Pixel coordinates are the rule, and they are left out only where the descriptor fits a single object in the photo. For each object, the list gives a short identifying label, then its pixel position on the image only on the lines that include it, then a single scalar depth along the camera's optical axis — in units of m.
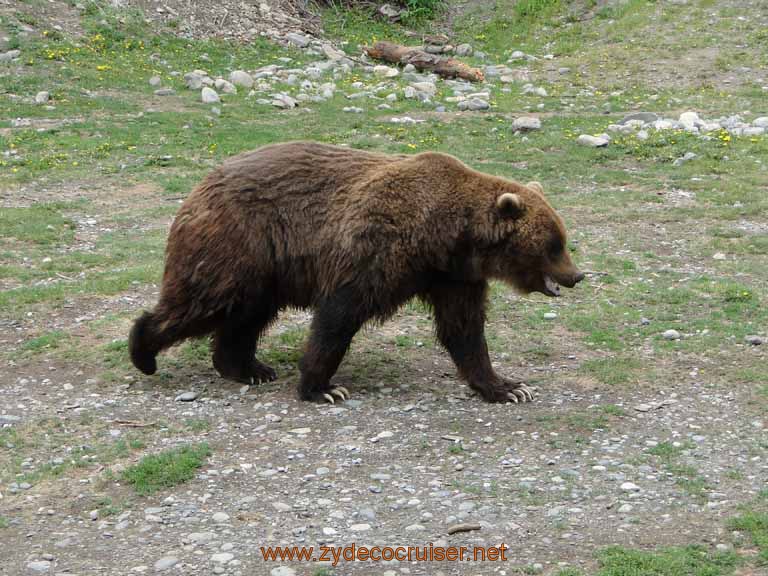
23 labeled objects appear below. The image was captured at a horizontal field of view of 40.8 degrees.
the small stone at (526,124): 15.27
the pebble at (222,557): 5.12
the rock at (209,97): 16.81
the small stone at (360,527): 5.44
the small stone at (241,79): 17.91
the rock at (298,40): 21.08
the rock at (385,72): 19.27
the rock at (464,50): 21.77
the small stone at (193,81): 17.58
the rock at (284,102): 16.81
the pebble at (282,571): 4.99
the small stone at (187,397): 7.32
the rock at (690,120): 14.90
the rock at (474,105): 16.70
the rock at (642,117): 15.51
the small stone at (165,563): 5.04
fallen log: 19.28
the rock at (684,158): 13.58
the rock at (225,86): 17.47
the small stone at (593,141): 14.33
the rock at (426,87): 17.75
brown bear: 7.17
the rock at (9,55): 17.52
